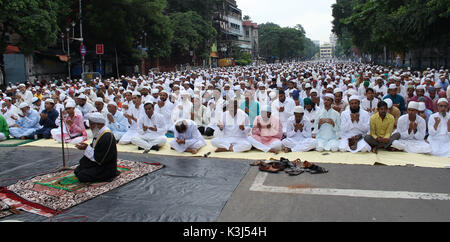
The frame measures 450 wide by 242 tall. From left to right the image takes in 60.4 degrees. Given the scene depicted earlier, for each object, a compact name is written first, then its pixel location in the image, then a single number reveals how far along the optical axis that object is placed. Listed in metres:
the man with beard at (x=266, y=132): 7.22
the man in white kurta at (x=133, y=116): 8.21
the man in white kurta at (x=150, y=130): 7.70
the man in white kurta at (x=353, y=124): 6.94
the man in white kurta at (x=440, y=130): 6.50
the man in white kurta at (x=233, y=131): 7.30
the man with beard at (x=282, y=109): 8.52
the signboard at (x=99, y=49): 23.67
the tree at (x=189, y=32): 37.25
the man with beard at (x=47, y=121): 9.05
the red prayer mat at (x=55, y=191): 4.48
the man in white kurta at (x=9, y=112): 9.53
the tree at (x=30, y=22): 16.70
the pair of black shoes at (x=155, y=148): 7.58
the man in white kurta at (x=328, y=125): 7.23
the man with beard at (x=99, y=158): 5.27
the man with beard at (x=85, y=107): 9.49
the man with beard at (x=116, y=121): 8.58
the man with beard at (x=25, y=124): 9.09
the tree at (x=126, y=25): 24.97
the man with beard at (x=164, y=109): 9.13
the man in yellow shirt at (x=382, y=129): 6.73
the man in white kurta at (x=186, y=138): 7.21
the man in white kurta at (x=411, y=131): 6.64
